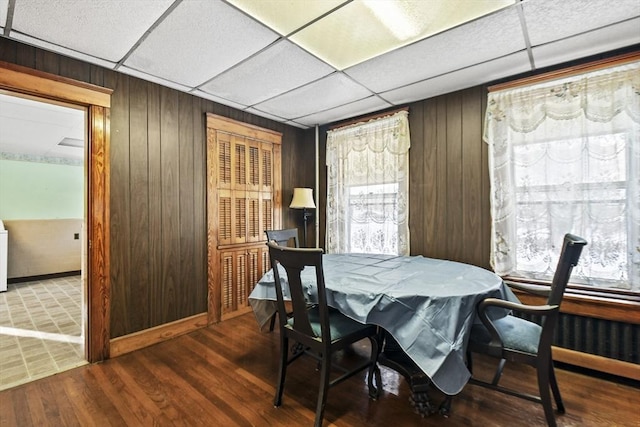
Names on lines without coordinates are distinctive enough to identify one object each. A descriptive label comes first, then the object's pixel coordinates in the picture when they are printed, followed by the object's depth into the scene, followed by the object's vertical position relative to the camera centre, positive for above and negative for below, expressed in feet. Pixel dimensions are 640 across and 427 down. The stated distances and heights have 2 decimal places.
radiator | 6.86 -3.15
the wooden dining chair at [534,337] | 4.95 -2.37
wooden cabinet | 10.71 +0.26
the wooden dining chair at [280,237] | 9.95 -0.88
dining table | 4.95 -1.81
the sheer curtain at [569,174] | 7.22 +0.99
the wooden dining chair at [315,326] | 5.40 -2.38
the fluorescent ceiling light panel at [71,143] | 15.23 +3.83
